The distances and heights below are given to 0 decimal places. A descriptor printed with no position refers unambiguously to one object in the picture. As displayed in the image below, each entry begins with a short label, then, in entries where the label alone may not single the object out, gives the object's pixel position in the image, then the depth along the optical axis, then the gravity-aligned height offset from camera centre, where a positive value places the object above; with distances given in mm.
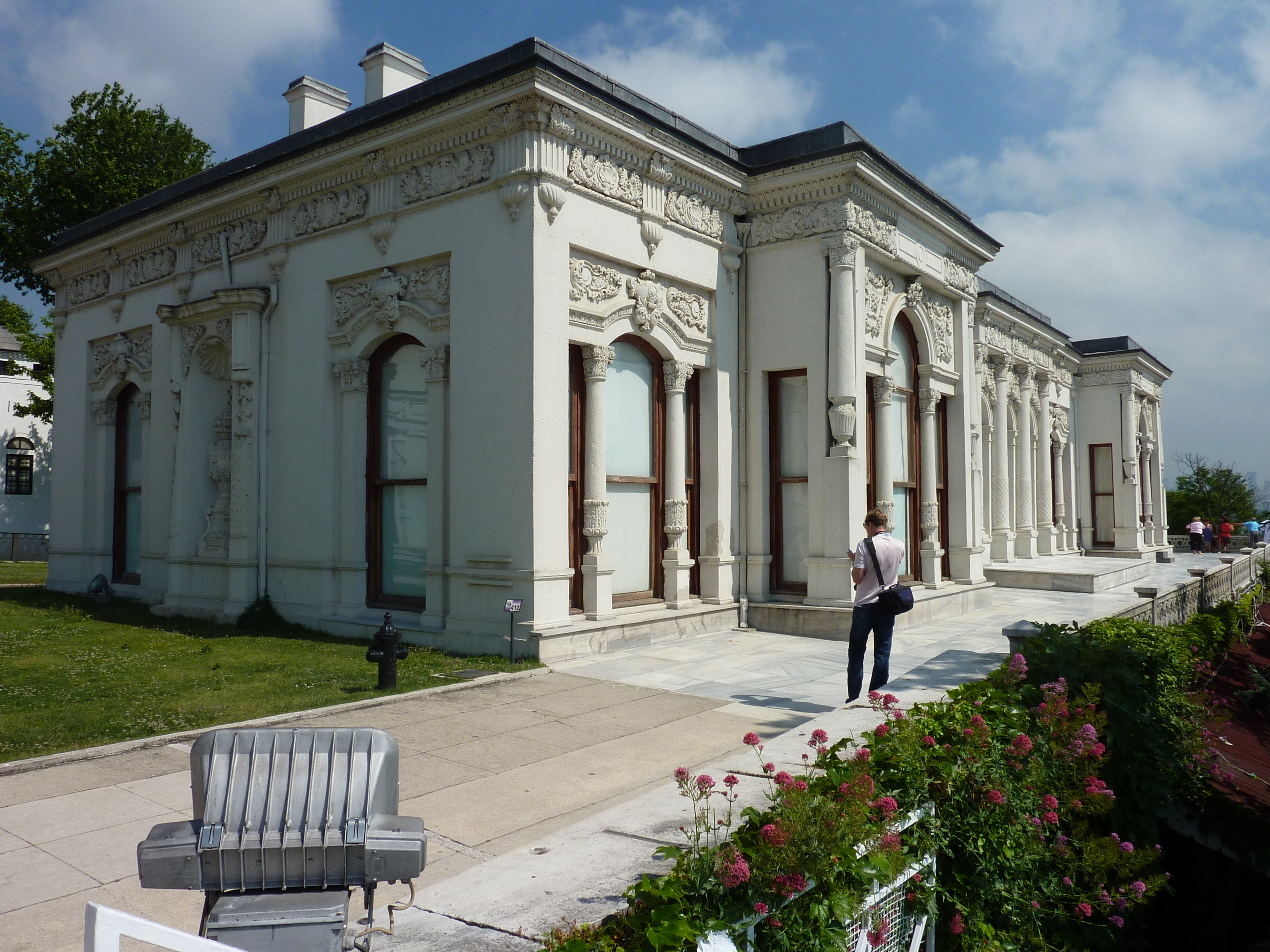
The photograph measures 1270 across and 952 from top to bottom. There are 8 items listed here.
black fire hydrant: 8953 -1443
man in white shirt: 8305 -979
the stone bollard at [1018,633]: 6965 -1006
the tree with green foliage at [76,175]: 26453 +9872
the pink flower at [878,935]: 3270 -1585
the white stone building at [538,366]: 11070 +2073
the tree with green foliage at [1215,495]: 44219 +339
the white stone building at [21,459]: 38938 +2236
